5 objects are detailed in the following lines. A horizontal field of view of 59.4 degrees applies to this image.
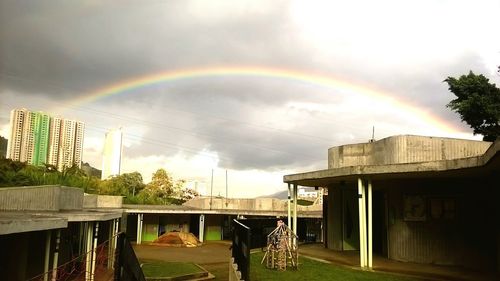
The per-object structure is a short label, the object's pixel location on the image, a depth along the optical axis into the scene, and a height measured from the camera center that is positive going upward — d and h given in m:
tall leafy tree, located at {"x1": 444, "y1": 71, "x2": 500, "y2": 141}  34.47 +8.59
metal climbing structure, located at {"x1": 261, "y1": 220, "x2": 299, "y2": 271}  15.04 -1.45
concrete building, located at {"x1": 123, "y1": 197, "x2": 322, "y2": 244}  37.12 -0.96
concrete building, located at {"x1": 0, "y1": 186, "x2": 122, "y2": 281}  10.57 -1.01
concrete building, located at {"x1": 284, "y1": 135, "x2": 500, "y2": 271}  15.28 +0.40
